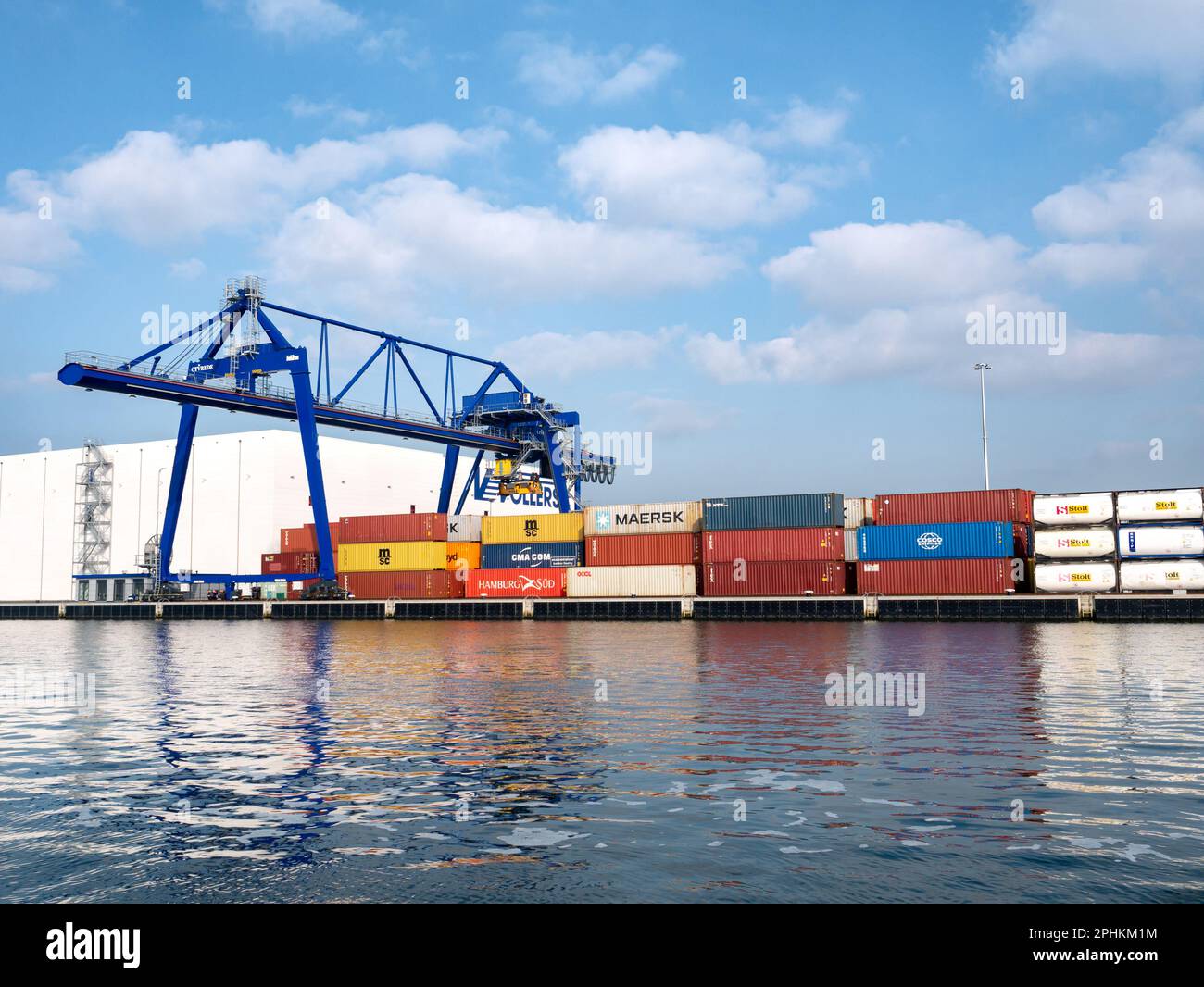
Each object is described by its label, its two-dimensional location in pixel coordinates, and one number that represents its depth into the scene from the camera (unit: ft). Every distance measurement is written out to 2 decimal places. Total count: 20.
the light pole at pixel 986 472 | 242.37
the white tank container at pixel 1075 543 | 185.78
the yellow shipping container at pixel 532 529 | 237.86
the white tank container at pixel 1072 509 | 186.39
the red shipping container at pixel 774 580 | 201.05
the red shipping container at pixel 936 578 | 188.55
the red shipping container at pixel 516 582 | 237.04
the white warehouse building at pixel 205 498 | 292.61
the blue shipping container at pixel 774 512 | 201.87
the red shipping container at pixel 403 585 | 244.01
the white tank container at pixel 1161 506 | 180.24
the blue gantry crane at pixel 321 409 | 218.59
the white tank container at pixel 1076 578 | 185.47
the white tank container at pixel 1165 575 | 180.14
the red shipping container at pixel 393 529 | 247.29
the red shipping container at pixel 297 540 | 281.95
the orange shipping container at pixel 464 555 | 248.11
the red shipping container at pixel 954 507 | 188.34
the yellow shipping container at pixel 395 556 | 244.42
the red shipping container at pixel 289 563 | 276.62
